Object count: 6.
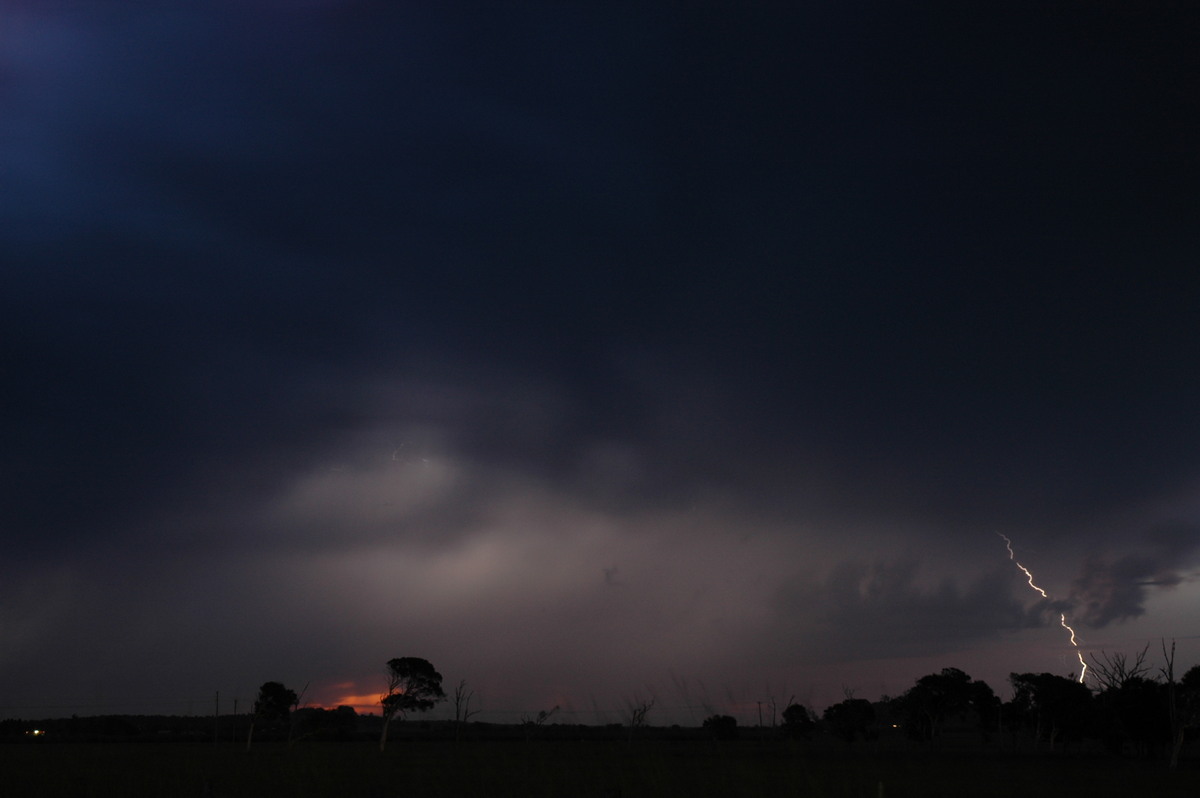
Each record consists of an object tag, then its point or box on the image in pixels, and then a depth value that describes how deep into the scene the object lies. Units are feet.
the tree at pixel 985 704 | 346.15
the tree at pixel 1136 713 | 249.75
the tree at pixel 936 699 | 339.98
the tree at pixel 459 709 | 336.14
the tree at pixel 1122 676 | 257.96
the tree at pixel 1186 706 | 210.79
